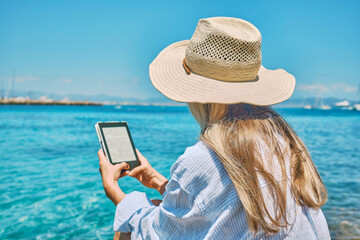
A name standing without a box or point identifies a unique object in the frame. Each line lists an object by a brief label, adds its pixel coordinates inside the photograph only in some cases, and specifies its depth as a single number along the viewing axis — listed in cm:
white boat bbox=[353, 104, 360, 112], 7870
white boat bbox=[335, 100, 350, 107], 9862
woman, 116
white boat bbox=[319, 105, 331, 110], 11031
